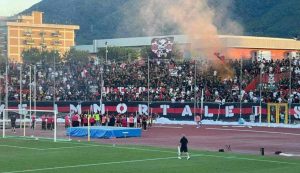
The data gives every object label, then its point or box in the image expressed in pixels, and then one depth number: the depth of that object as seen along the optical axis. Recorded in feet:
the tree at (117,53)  387.96
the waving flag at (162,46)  251.31
